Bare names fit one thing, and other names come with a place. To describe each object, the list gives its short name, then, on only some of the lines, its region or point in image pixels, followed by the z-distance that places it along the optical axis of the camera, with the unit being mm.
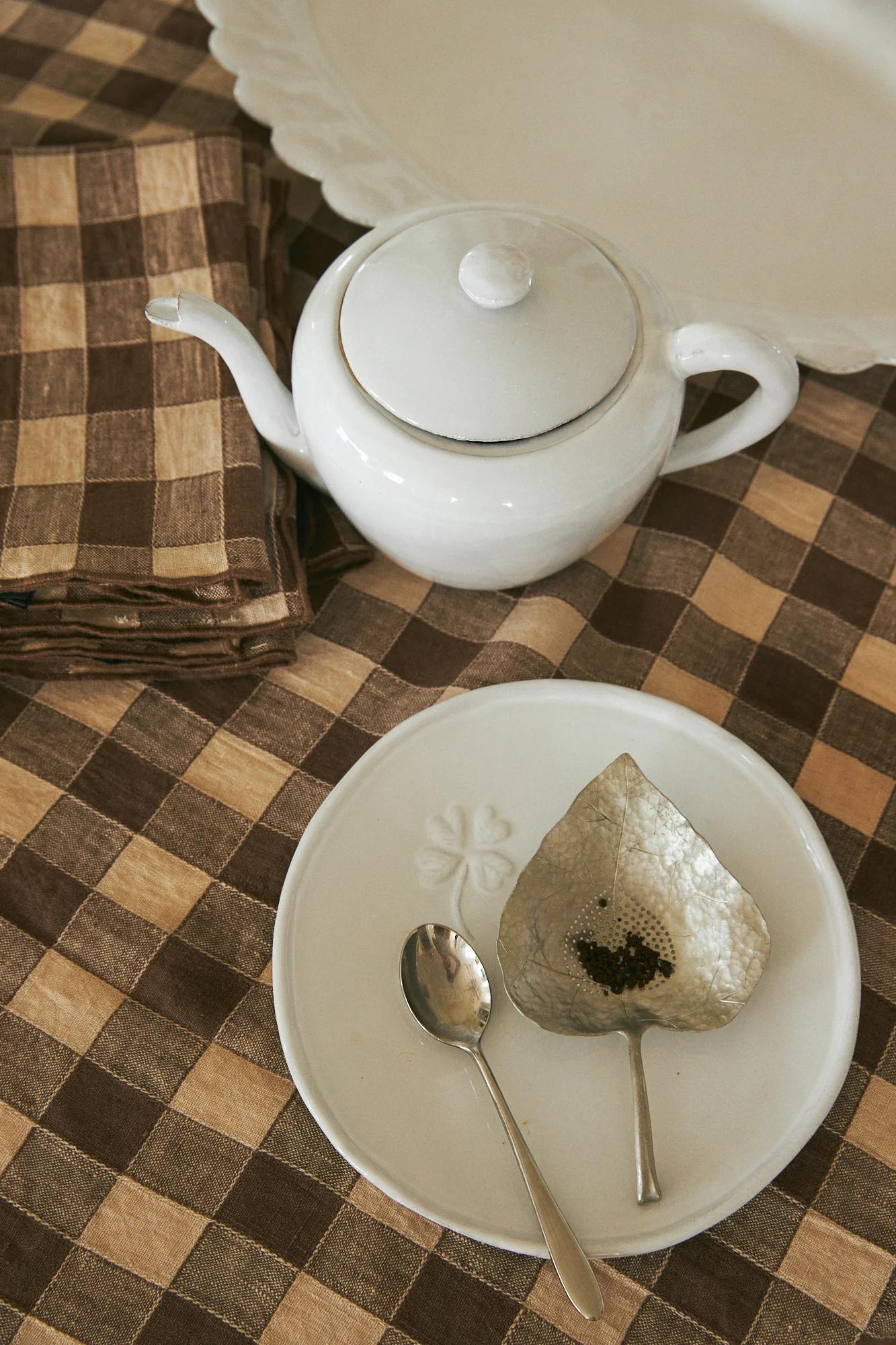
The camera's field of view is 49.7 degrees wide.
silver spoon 464
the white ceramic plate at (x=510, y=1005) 437
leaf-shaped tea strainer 462
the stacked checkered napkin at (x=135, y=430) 565
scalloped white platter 673
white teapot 472
